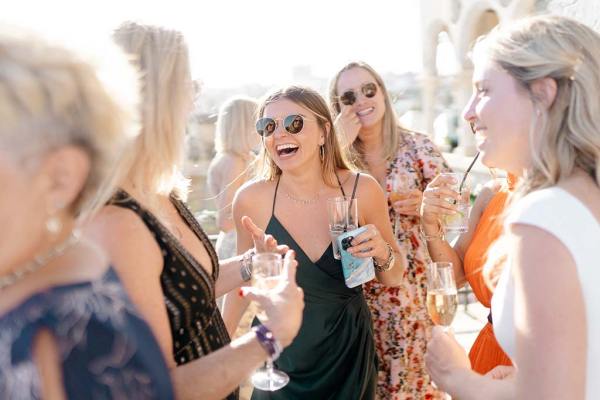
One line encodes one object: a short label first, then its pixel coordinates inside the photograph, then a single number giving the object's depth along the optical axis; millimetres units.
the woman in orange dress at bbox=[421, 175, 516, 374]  2283
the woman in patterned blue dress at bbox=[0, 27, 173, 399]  1013
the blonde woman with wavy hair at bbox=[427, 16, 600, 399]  1326
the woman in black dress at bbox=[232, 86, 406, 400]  2670
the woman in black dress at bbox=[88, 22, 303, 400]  1412
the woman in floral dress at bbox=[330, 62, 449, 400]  3242
